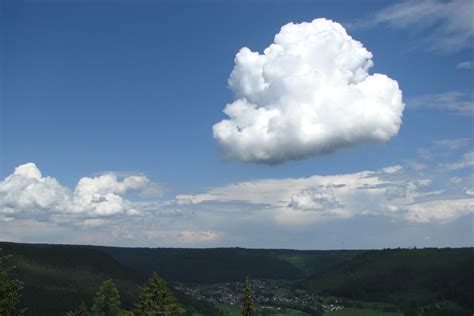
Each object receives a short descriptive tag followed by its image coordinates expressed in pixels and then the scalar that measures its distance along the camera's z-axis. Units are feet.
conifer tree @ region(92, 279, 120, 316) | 324.39
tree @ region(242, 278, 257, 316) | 231.09
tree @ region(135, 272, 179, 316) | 233.35
